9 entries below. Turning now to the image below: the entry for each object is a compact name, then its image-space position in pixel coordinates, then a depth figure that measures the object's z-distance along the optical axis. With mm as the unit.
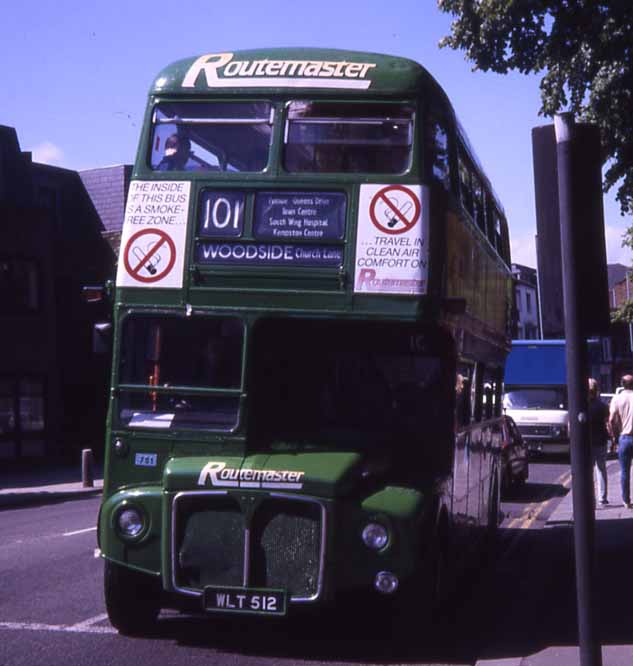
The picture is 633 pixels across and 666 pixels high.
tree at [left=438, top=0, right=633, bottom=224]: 17156
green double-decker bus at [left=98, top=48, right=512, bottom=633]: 7992
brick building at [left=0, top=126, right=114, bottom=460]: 33219
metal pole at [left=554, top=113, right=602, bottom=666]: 5223
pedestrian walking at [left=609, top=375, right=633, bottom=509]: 16125
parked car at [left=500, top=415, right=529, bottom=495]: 19578
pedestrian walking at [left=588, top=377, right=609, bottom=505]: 16578
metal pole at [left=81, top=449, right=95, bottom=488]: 25516
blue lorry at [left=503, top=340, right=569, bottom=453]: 30828
